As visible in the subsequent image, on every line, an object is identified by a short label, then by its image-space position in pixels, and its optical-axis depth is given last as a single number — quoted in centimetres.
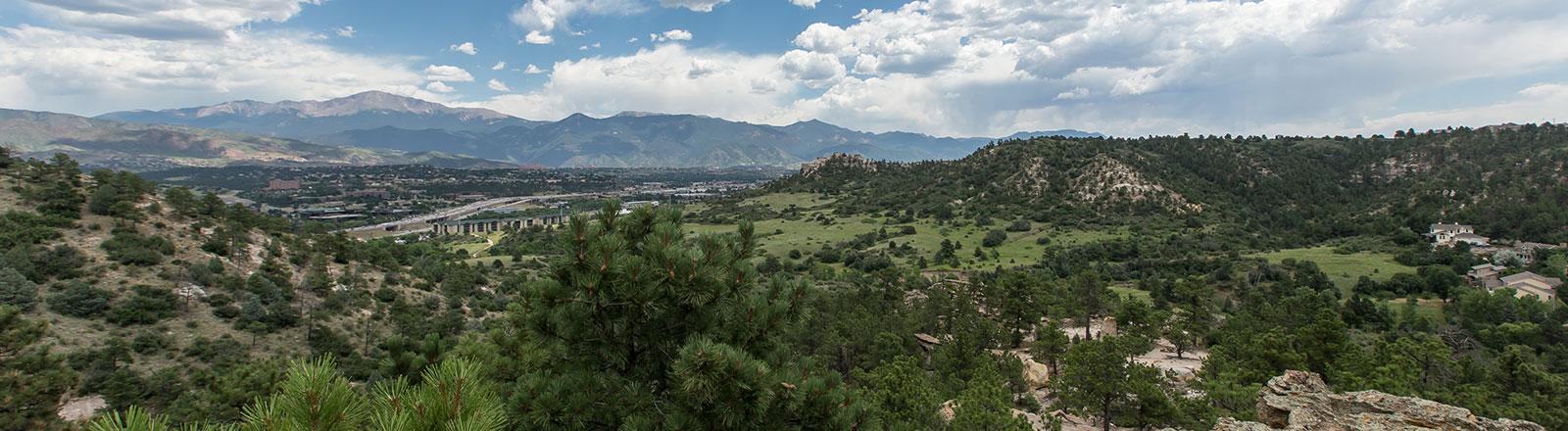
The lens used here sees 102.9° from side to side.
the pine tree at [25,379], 1532
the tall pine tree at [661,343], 609
